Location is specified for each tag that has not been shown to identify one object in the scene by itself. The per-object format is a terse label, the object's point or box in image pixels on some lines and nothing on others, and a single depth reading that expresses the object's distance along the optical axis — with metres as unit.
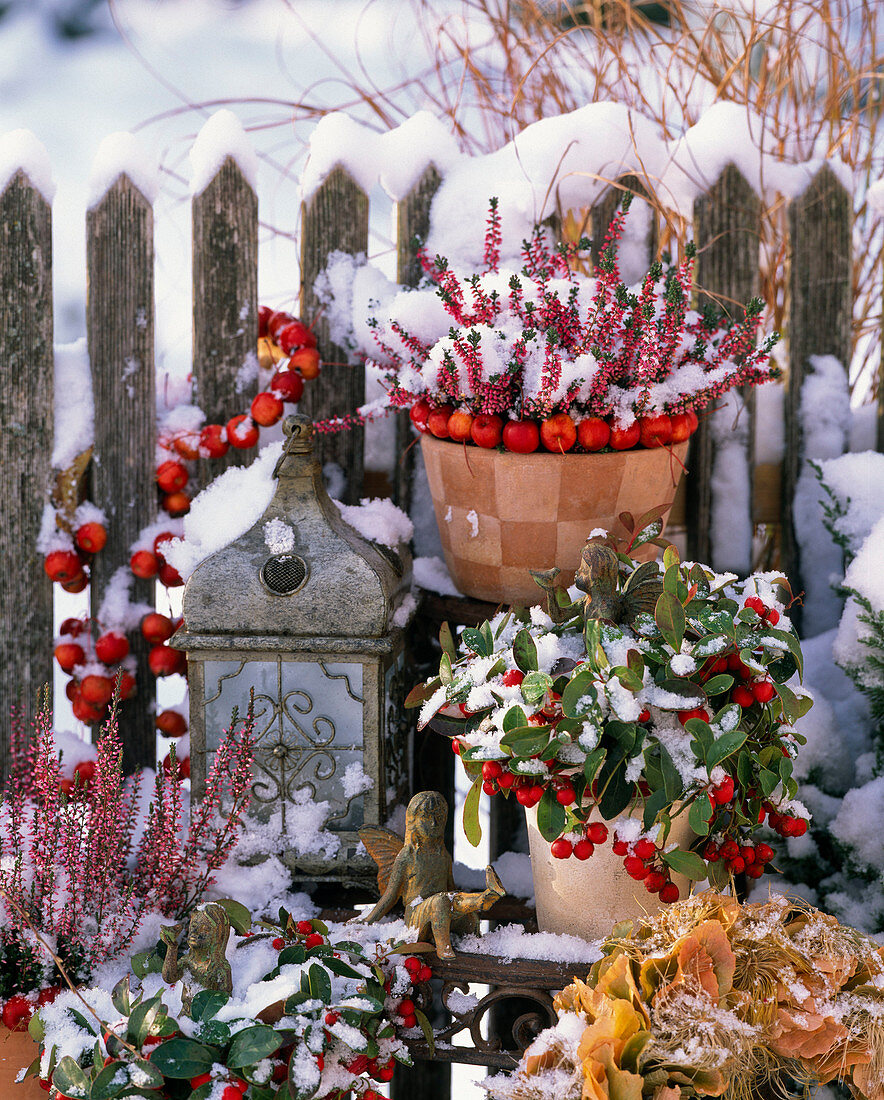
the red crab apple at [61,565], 2.93
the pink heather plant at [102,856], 2.69
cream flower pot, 2.63
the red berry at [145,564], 2.93
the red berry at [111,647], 2.94
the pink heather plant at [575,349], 2.71
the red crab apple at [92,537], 2.94
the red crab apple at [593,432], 2.73
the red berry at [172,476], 2.95
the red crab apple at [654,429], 2.75
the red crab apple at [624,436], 2.74
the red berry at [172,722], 2.98
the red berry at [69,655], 2.94
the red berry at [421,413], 2.79
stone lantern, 2.74
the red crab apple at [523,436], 2.73
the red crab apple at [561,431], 2.73
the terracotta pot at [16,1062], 2.61
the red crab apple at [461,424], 2.75
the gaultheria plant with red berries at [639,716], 2.56
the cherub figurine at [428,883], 2.64
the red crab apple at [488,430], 2.74
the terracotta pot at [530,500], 2.75
